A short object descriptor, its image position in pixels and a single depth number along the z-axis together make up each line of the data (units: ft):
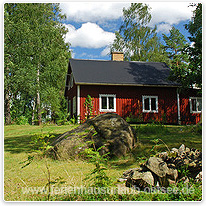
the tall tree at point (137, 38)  90.94
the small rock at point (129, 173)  15.10
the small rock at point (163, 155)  16.26
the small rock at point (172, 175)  13.60
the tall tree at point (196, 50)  43.24
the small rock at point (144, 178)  13.13
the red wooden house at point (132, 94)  53.42
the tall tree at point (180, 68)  47.39
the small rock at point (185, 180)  13.19
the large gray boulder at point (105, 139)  21.44
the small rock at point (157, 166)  13.73
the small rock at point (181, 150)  16.80
